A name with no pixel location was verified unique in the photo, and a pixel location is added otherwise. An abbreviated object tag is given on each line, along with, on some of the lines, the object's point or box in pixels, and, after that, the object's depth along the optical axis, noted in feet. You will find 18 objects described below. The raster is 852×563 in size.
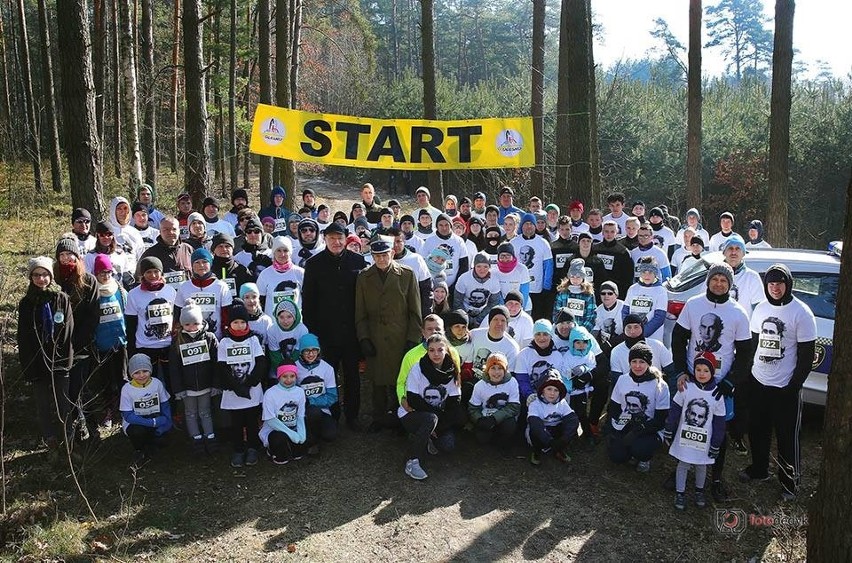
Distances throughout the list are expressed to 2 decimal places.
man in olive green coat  22.85
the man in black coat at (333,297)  23.29
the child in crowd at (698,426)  18.88
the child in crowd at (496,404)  21.65
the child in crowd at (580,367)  22.41
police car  22.00
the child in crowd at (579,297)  25.08
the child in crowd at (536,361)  22.20
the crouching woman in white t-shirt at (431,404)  21.11
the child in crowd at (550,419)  21.36
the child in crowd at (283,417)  21.34
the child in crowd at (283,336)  22.76
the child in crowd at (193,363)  21.49
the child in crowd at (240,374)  21.52
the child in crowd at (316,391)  22.07
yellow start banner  40.55
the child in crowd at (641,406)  20.67
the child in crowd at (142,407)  21.47
